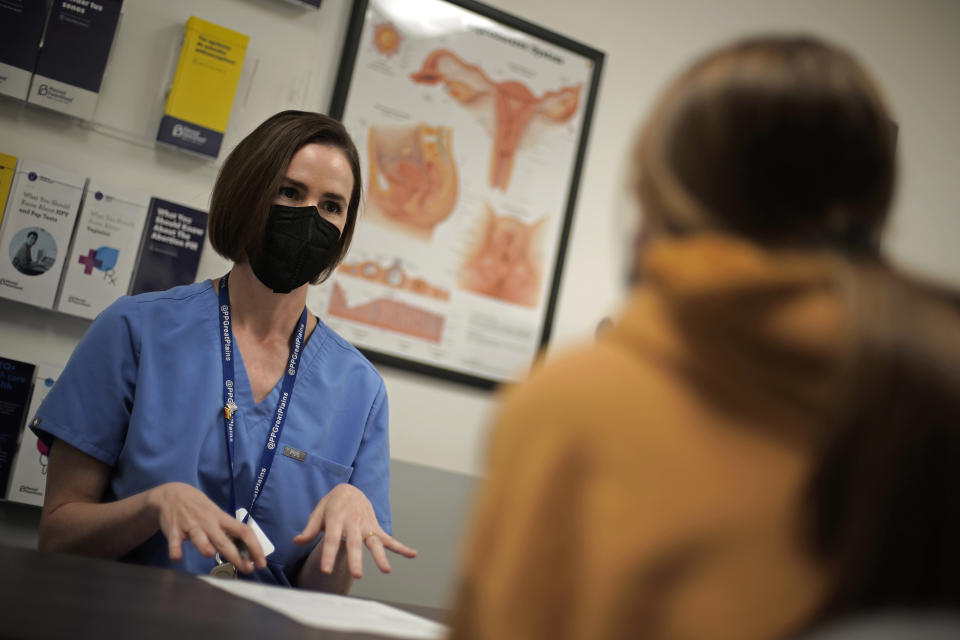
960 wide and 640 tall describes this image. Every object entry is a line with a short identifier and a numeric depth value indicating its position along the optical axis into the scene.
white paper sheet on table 0.93
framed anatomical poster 2.05
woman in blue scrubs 1.24
